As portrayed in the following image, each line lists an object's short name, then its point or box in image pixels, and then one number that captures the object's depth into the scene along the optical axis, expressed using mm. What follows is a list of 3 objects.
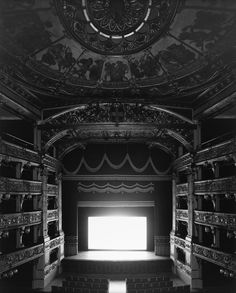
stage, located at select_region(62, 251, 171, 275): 11384
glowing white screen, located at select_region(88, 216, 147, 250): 12727
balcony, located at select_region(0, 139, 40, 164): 7481
